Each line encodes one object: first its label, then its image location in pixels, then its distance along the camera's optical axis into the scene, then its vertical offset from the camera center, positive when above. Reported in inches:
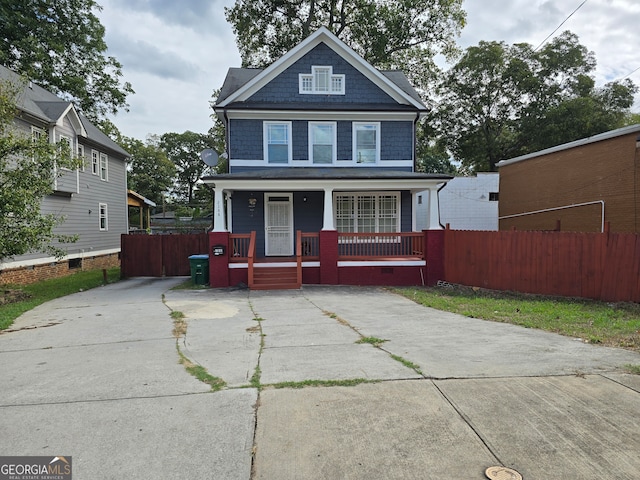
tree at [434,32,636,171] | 1059.3 +400.0
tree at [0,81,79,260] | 388.5 +51.9
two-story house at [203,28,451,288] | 595.8 +146.8
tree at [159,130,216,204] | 2645.2 +576.3
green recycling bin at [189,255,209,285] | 511.8 -44.6
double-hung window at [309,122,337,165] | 609.0 +143.7
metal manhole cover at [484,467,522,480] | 102.1 -63.7
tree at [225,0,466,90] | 1031.0 +576.2
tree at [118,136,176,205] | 2003.0 +343.0
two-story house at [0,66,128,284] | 584.7 +80.2
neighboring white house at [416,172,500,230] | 858.1 +73.0
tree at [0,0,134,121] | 873.5 +448.0
